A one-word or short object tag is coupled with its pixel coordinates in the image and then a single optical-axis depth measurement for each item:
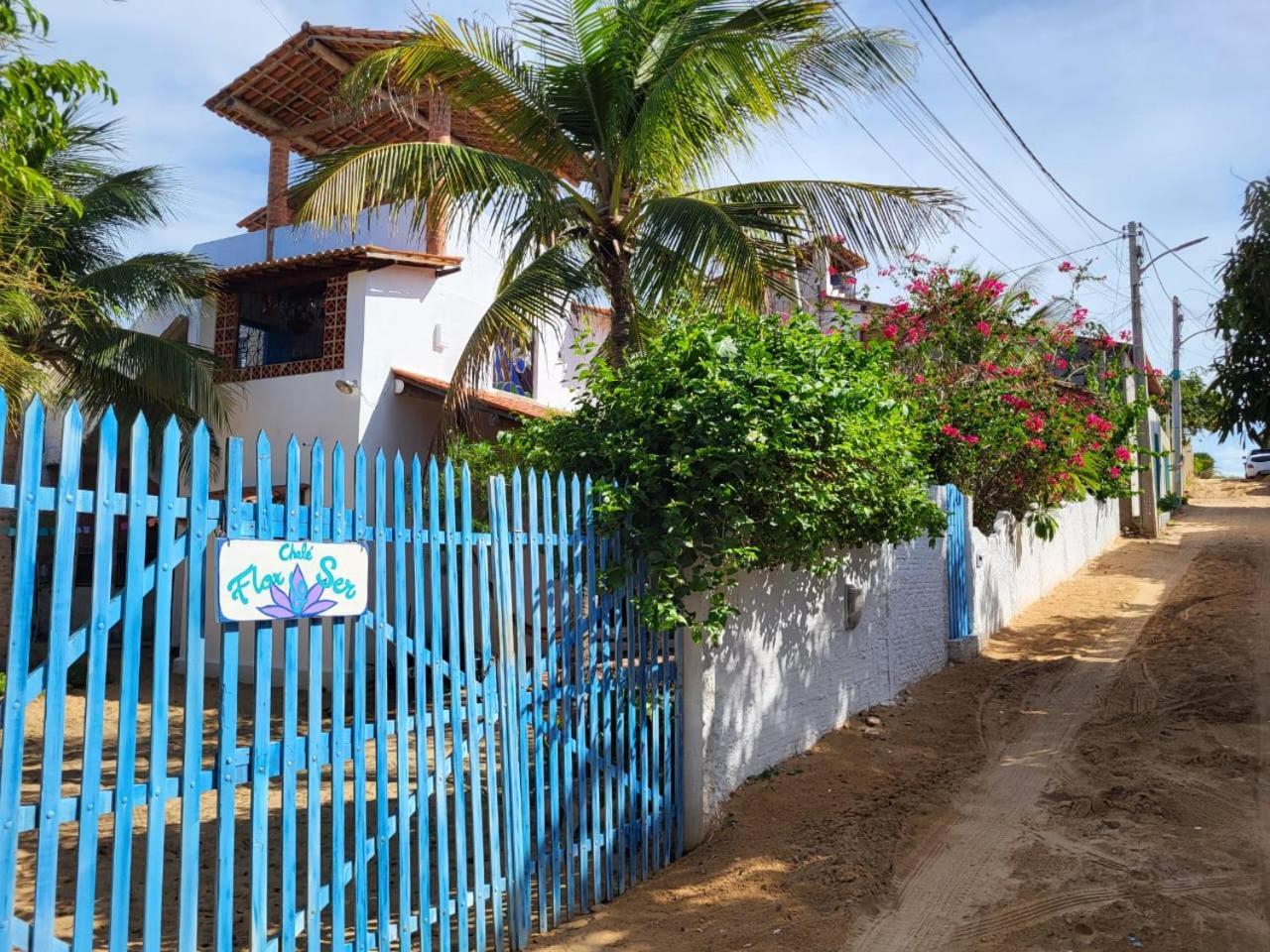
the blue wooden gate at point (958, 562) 10.42
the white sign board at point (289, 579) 3.16
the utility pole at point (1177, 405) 26.14
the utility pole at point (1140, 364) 21.28
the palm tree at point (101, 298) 10.90
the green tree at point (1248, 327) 8.07
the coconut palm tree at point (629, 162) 7.58
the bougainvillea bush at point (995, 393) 11.99
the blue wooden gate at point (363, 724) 2.72
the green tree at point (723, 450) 5.40
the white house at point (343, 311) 11.94
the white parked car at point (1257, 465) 39.62
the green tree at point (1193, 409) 36.19
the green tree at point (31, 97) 4.64
